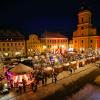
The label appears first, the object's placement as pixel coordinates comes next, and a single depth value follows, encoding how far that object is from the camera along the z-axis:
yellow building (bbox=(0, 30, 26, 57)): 29.17
